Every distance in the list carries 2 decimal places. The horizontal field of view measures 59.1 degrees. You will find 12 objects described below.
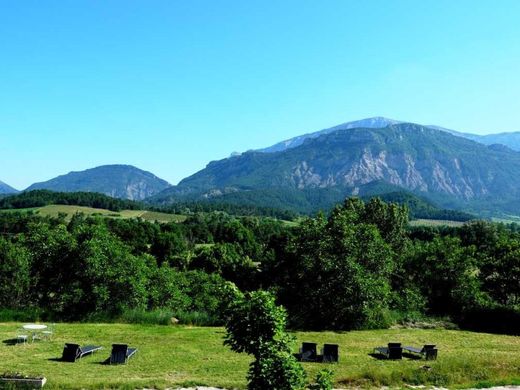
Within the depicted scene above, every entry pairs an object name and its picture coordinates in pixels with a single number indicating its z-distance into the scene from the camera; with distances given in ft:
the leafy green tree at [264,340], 31.94
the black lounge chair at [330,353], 63.67
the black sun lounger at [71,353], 60.49
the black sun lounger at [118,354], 60.39
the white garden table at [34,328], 69.92
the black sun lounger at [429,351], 66.08
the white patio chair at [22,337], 68.08
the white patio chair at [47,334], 72.41
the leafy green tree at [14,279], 97.86
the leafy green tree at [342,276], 91.15
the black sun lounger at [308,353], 63.57
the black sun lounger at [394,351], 66.69
